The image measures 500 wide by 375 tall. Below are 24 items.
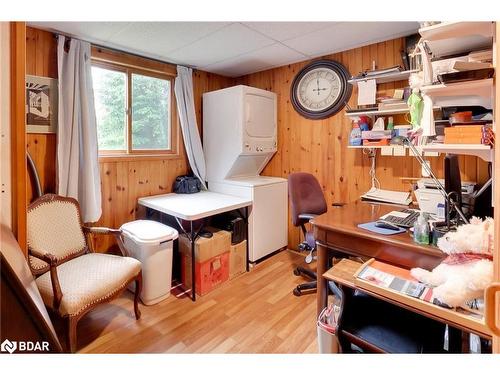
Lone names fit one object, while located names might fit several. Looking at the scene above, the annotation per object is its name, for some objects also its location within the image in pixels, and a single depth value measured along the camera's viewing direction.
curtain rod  2.18
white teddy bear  0.93
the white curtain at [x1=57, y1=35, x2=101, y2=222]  2.17
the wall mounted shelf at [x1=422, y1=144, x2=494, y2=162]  1.14
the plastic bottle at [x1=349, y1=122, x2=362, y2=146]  2.48
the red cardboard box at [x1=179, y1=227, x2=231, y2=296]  2.32
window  2.55
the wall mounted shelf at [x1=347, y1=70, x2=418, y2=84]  2.23
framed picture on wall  2.09
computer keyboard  1.55
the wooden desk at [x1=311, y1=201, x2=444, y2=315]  1.26
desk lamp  1.32
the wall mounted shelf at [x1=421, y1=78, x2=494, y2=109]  1.12
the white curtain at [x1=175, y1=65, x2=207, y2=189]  2.97
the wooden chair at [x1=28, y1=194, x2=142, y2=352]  1.54
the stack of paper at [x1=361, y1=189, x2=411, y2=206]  2.26
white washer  2.78
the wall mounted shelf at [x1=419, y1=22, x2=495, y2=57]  1.08
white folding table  2.23
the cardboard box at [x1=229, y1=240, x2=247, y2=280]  2.61
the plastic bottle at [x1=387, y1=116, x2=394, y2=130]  2.35
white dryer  2.83
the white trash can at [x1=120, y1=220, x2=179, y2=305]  2.11
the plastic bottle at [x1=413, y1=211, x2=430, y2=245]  1.28
